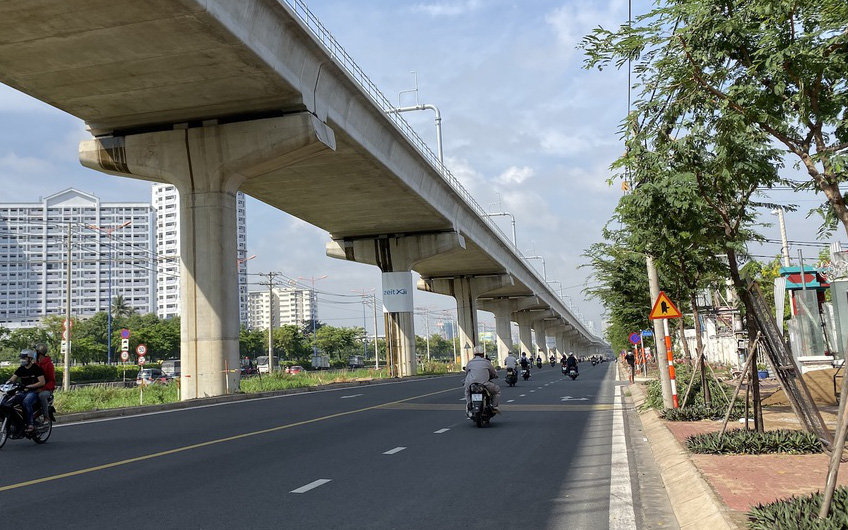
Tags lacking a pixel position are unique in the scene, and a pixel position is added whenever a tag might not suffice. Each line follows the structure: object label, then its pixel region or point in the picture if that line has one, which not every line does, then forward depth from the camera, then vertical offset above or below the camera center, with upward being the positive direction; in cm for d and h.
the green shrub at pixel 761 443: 883 -139
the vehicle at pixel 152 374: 6459 -47
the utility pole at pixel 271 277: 7728 +955
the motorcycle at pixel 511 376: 3353 -133
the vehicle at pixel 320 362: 11480 -36
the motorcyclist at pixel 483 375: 1527 -54
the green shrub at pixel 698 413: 1349 -146
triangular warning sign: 1503 +67
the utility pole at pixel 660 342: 1572 -5
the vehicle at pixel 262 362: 10181 +17
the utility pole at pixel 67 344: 3879 +173
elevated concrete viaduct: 1808 +869
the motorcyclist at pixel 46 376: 1205 +0
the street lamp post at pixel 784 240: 4247 +557
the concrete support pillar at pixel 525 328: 10831 +319
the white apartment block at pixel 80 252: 19200 +3374
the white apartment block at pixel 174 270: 18898 +2703
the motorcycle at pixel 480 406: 1480 -119
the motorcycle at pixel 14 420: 1136 -70
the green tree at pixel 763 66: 529 +221
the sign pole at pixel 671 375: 1525 -79
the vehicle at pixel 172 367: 7869 +18
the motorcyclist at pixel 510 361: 3391 -60
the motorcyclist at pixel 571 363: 4231 -106
